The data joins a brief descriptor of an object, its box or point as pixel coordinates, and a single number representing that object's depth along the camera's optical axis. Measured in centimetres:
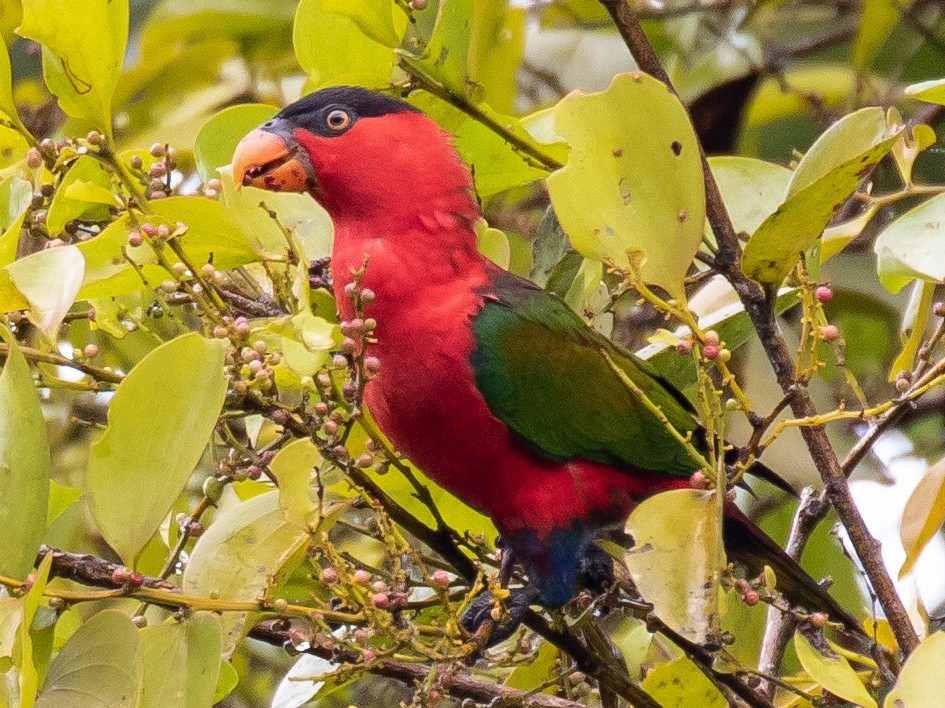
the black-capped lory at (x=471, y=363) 563
